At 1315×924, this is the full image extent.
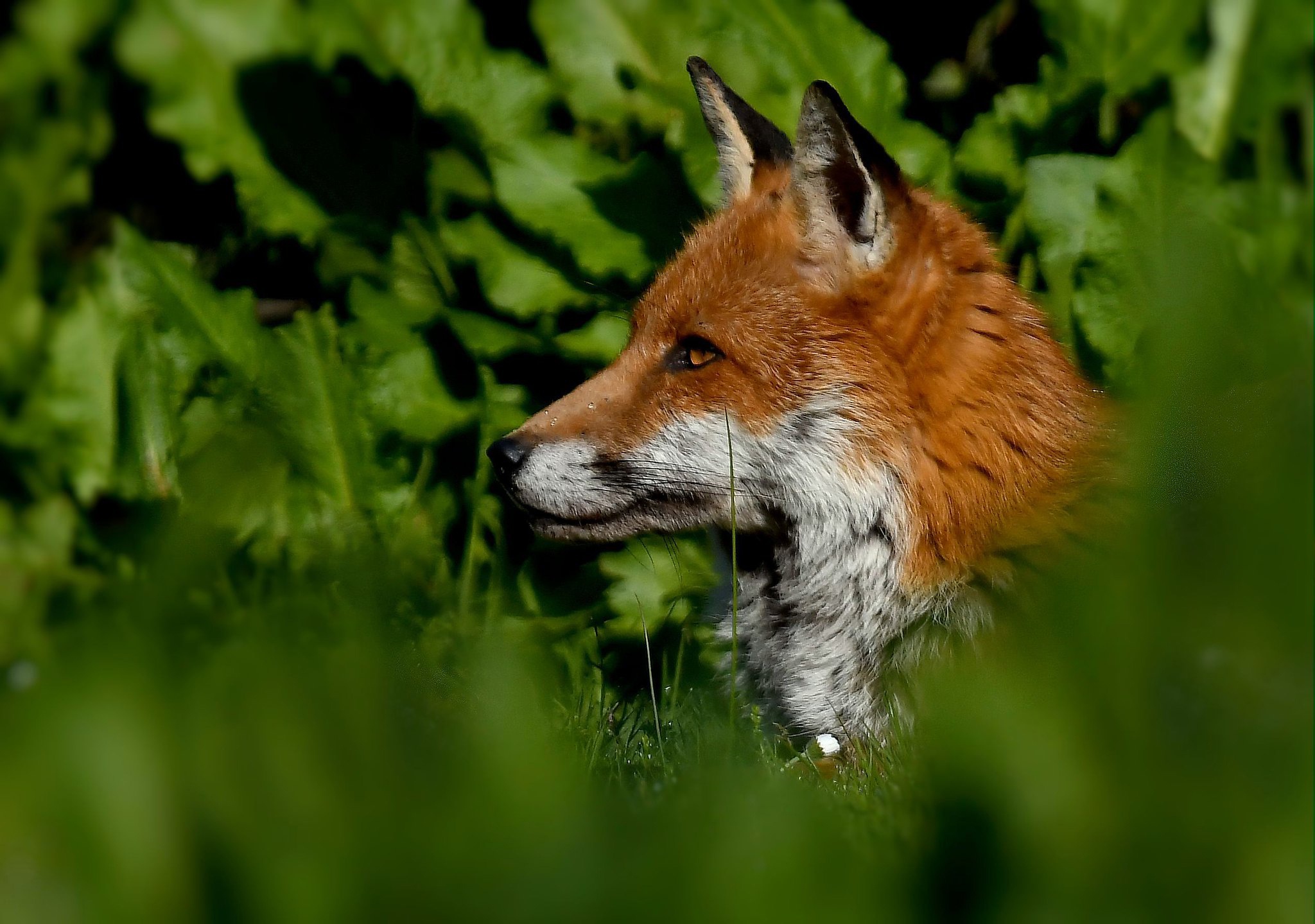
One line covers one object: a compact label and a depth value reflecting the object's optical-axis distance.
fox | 5.52
